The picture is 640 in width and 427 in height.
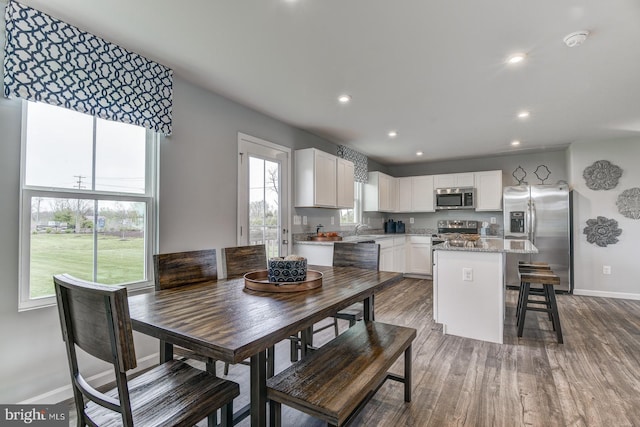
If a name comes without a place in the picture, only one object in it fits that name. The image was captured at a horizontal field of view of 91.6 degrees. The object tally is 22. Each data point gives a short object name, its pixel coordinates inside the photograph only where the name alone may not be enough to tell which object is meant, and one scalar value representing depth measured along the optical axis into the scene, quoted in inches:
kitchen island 117.1
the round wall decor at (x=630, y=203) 179.6
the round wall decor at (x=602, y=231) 183.9
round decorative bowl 68.9
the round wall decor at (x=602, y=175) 184.4
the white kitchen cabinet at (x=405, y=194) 258.4
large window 76.2
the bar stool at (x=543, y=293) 115.8
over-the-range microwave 231.5
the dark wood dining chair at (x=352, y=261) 94.4
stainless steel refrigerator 190.5
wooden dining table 41.3
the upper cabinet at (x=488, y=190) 224.5
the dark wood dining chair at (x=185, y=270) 71.8
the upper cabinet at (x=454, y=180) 233.8
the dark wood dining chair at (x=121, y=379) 37.8
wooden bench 47.6
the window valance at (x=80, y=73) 70.7
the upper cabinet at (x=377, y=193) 234.4
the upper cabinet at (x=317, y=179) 159.0
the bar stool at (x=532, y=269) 132.7
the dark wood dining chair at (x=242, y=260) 90.1
